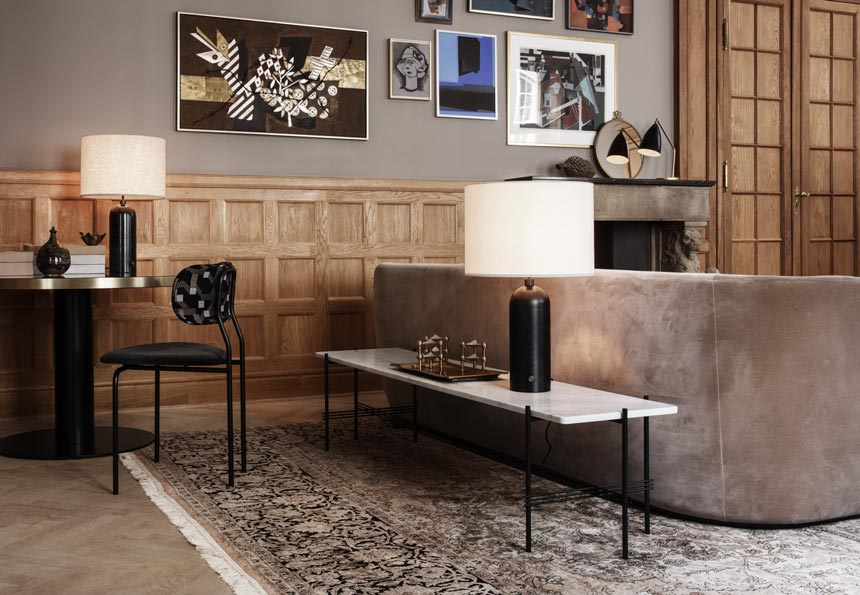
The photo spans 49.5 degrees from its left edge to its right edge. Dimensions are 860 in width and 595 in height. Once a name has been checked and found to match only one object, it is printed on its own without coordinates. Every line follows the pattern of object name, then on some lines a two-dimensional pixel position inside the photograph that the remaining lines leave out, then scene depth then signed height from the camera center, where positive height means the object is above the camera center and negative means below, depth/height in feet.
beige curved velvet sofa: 8.55 -1.06
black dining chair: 11.10 -0.44
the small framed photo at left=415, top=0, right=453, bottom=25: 18.19 +5.17
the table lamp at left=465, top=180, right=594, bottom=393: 9.13 +0.31
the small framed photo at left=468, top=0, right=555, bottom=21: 18.72 +5.45
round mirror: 19.93 +2.75
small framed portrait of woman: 18.04 +4.02
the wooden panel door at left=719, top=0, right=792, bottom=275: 21.18 +3.16
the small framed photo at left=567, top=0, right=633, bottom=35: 19.61 +5.54
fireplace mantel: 18.47 +1.10
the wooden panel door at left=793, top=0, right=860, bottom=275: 22.04 +3.19
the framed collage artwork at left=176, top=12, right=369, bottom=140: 16.56 +3.63
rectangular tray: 10.07 -1.09
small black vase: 12.45 +0.23
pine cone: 18.98 +2.20
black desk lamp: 18.78 +2.69
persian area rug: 7.61 -2.48
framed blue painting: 18.48 +4.00
